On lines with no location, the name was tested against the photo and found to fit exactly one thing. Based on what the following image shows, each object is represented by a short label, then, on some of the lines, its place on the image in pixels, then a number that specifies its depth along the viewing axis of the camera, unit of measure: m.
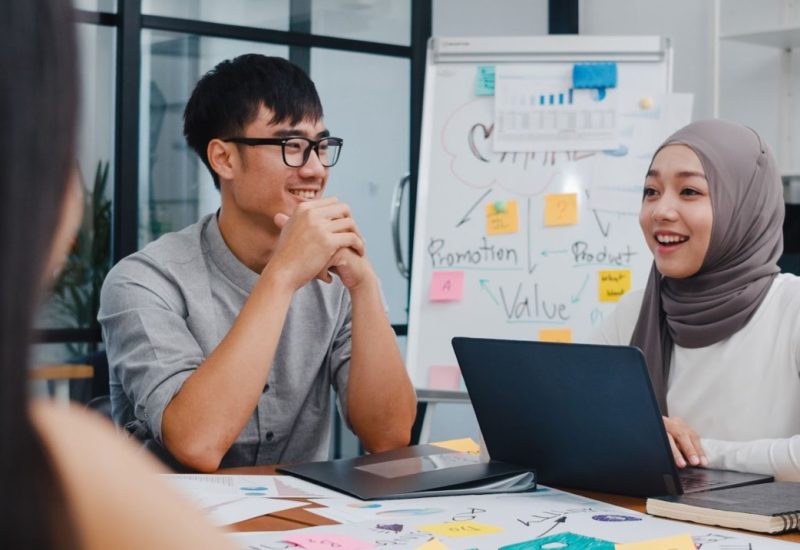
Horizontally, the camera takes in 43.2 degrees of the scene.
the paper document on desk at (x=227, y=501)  1.22
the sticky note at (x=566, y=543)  1.06
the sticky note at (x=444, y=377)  2.98
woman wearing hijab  1.77
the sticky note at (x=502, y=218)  3.07
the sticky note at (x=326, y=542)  1.07
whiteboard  3.00
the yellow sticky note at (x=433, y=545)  1.06
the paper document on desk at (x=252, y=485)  1.35
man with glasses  1.61
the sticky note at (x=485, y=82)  3.13
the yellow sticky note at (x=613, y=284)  2.98
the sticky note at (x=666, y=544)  1.07
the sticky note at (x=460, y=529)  1.13
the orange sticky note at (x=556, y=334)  3.00
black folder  1.34
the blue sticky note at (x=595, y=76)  3.07
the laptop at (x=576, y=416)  1.26
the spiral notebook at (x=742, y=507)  1.14
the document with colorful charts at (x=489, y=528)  1.08
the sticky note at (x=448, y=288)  3.05
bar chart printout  3.07
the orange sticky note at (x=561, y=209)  3.04
